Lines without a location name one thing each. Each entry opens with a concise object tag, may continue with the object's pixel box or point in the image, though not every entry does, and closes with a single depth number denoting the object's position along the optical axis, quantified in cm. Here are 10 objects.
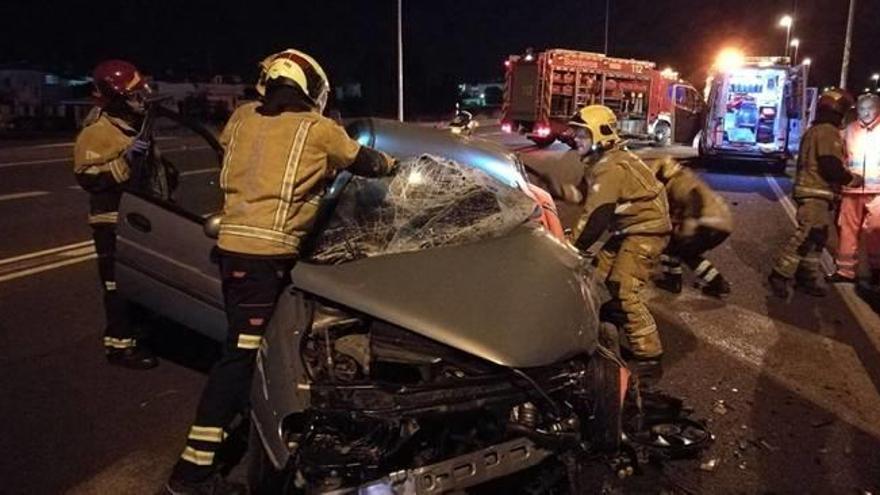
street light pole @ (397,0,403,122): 2500
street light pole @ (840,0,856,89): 2259
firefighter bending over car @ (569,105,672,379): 483
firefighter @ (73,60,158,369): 468
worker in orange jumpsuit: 718
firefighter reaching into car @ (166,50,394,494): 316
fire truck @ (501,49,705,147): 2223
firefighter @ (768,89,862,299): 686
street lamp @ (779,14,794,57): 4792
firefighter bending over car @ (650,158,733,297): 625
